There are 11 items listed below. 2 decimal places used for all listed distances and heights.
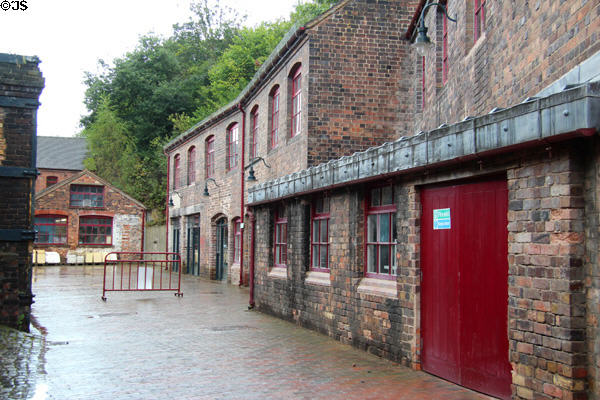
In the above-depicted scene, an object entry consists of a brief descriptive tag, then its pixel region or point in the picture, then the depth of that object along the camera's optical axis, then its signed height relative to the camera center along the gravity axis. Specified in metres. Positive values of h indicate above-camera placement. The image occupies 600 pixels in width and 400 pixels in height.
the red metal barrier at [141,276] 20.66 -1.96
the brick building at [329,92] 13.94 +3.57
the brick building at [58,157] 48.06 +6.06
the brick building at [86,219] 37.31 +0.71
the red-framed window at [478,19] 9.34 +3.46
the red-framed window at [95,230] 38.38 +0.03
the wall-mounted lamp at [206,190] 25.02 +1.72
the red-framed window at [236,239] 21.91 -0.29
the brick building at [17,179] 10.29 +0.91
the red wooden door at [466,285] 6.32 -0.61
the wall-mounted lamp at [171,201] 31.15 +1.60
